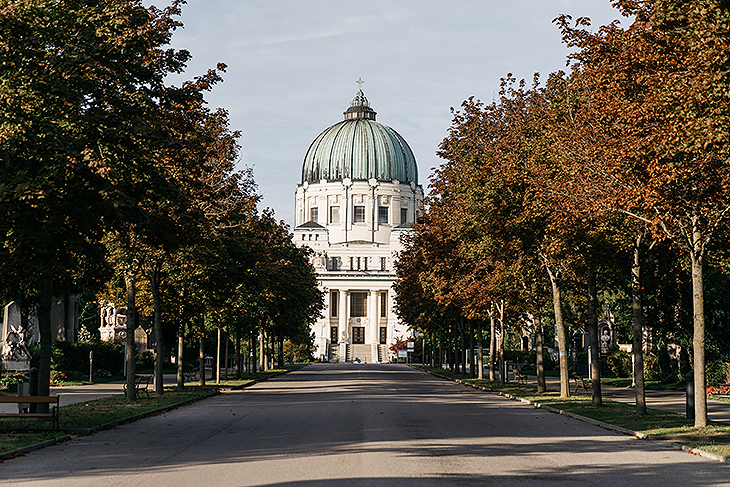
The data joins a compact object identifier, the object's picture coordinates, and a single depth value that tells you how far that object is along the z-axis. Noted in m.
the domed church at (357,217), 161.38
